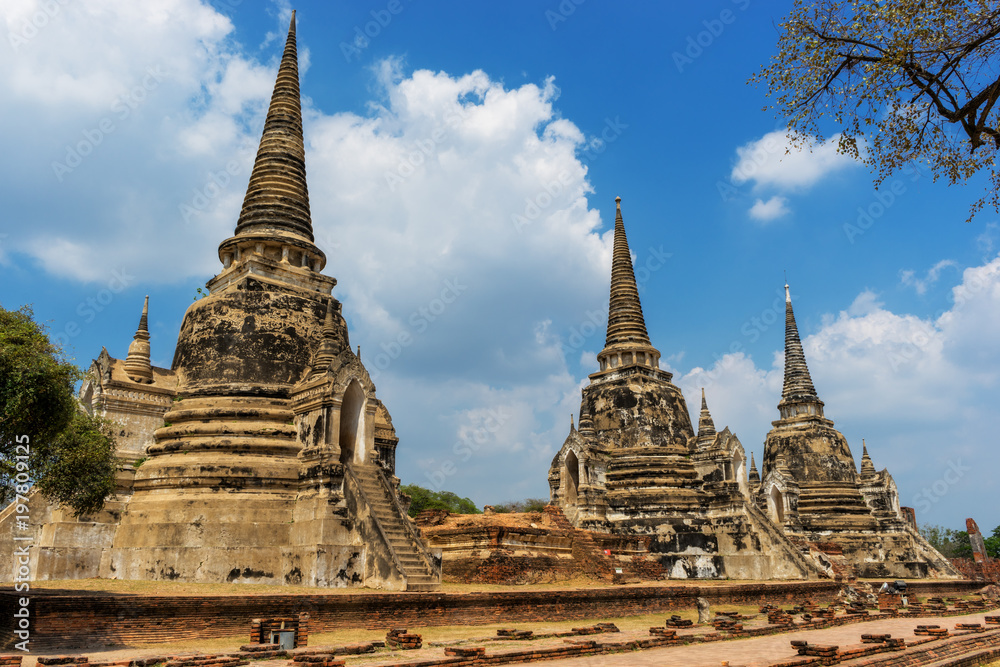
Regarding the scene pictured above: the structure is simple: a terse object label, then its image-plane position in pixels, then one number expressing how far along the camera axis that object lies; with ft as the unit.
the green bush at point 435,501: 175.83
